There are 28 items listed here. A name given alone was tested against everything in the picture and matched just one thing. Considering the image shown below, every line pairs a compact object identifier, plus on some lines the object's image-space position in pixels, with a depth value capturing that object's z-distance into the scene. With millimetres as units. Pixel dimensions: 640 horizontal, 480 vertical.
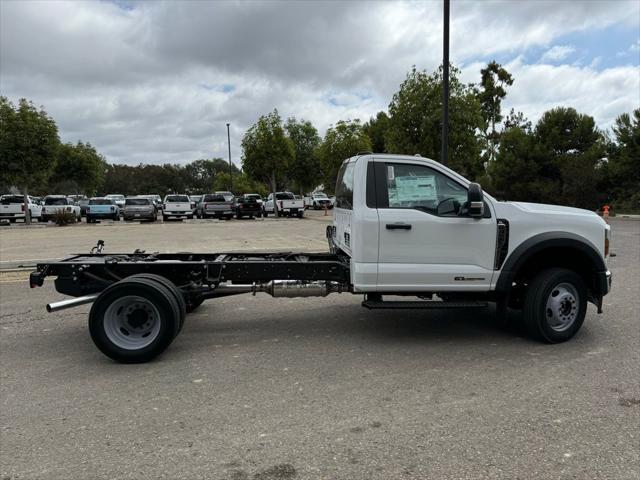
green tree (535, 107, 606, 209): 33312
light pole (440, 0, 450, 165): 12586
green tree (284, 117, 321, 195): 44625
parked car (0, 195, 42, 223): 29859
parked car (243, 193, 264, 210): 33416
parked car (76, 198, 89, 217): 36375
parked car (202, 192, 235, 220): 32688
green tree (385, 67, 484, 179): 18766
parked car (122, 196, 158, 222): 29969
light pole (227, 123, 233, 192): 64938
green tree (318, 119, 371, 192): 32719
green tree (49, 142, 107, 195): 47719
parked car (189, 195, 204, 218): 36906
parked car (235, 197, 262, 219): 32625
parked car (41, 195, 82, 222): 30033
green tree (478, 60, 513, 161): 43625
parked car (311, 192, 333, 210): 49312
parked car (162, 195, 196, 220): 31844
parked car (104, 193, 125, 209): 37150
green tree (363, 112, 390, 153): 47022
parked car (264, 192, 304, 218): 34544
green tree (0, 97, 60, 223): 26328
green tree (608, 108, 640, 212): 32156
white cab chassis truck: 5027
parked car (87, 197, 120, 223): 30359
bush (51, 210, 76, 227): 27219
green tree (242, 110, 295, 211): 34156
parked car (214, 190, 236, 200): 34866
